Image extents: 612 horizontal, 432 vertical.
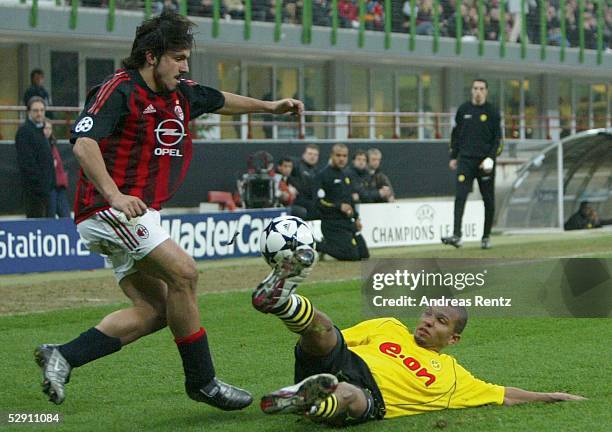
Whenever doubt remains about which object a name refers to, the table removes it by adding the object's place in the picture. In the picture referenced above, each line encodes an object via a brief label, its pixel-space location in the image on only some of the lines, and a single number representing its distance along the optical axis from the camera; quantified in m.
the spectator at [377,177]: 21.27
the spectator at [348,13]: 33.62
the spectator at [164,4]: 28.40
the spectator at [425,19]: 36.38
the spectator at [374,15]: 34.56
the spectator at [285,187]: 21.19
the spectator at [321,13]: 32.94
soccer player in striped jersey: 6.14
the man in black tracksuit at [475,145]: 18.11
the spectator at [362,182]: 19.16
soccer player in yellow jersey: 5.59
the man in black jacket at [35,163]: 16.64
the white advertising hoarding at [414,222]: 20.09
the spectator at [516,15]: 39.38
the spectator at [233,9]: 30.77
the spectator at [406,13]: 35.75
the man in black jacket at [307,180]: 18.64
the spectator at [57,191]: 17.47
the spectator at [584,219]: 23.78
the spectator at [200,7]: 29.65
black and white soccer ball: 5.76
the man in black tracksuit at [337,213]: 17.36
